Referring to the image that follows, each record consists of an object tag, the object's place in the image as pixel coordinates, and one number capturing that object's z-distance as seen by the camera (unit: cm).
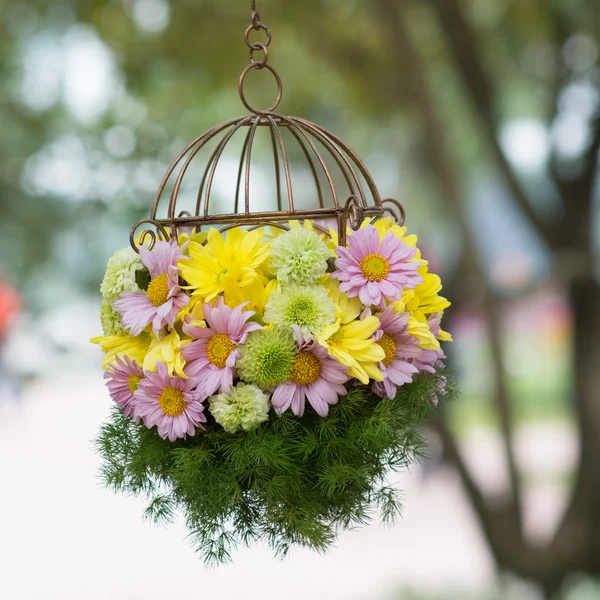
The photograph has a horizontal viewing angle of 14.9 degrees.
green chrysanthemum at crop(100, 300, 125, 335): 150
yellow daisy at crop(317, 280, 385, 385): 144
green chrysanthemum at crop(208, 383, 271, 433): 145
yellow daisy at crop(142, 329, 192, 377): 146
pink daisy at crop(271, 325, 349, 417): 145
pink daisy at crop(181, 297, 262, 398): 145
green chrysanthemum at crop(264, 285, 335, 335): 145
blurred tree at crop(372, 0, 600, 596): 304
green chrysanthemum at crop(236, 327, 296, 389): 145
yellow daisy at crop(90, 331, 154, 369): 150
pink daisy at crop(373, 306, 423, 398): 147
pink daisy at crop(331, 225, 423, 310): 145
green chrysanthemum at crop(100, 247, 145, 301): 149
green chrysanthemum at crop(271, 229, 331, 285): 146
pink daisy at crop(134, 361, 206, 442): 146
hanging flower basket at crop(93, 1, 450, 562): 145
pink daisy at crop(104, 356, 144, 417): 149
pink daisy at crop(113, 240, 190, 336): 147
